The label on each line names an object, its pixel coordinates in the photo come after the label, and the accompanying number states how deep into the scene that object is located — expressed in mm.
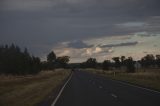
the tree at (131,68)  100800
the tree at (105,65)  159250
